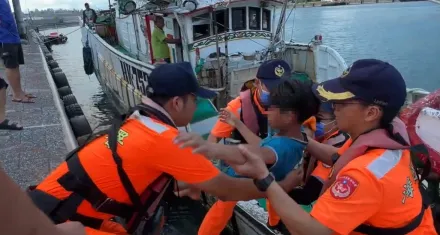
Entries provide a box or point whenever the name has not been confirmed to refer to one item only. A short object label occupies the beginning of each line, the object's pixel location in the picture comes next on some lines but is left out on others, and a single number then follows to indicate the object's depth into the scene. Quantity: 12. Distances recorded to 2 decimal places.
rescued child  2.45
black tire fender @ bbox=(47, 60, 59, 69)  14.34
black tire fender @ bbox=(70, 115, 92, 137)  6.45
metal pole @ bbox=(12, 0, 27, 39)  16.23
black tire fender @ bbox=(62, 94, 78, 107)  8.26
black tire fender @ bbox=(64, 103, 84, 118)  7.58
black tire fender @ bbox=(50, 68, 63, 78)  12.52
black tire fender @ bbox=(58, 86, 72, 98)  9.29
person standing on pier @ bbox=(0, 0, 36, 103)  5.68
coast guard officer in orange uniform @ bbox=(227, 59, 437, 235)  1.62
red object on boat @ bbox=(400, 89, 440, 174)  2.86
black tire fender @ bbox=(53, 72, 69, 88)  11.03
